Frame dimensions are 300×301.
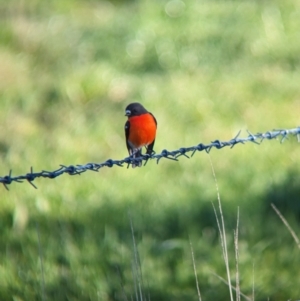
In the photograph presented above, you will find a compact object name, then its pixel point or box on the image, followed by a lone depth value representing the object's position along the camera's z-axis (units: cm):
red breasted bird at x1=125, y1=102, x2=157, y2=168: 945
